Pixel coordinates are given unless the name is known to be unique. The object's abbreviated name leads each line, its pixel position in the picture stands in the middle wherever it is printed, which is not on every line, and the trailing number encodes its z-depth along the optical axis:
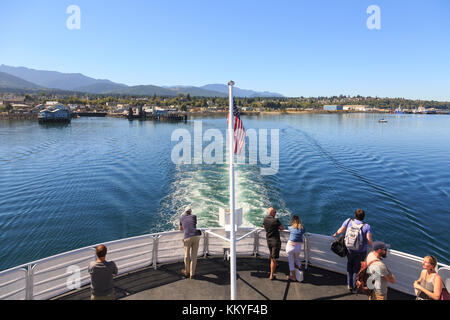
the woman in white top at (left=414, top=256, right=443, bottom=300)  4.09
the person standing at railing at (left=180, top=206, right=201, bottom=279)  6.19
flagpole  4.78
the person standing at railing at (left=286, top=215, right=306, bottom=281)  5.93
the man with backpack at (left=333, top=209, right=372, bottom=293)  5.39
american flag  6.59
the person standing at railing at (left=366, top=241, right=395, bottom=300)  4.61
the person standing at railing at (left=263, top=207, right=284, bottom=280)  6.10
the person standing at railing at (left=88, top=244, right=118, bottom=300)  4.31
